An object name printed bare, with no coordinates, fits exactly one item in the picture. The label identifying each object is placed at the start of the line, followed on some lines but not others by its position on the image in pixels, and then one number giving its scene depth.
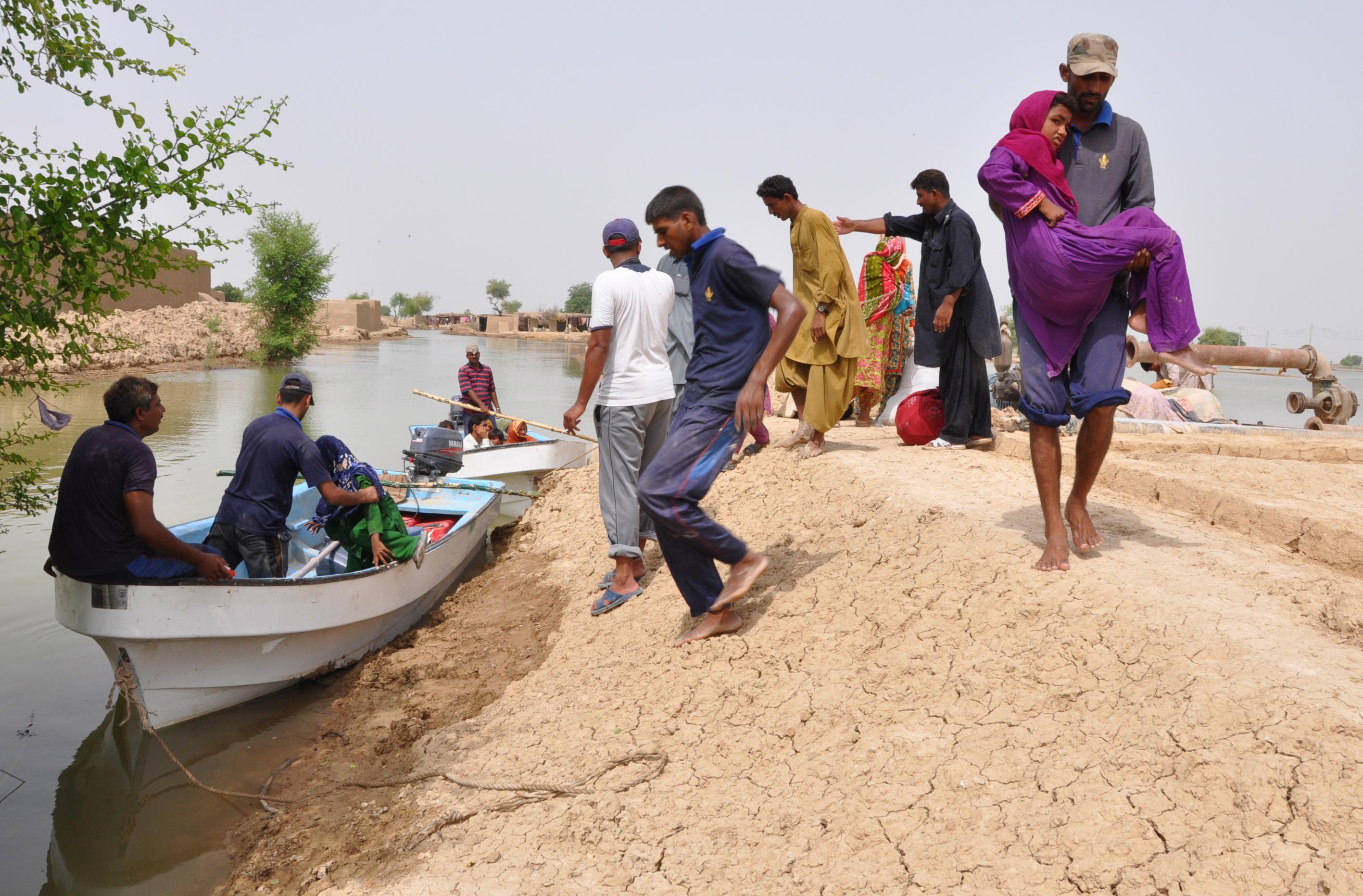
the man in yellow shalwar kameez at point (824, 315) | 6.39
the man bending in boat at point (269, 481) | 5.24
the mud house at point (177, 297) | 36.59
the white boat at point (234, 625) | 4.49
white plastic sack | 8.69
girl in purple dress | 3.47
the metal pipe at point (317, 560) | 5.58
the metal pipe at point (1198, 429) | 8.28
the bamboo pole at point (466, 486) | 8.16
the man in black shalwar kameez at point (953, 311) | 6.50
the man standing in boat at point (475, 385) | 11.93
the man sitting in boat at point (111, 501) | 4.33
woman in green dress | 5.56
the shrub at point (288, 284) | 38.50
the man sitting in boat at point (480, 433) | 11.75
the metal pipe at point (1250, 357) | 9.91
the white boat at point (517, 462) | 10.62
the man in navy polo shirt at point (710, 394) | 3.69
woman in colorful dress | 8.10
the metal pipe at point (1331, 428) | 9.34
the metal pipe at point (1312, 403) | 10.44
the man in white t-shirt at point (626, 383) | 4.79
